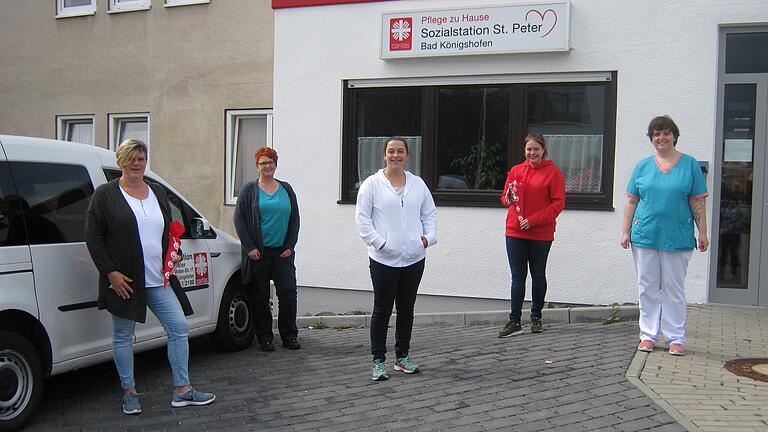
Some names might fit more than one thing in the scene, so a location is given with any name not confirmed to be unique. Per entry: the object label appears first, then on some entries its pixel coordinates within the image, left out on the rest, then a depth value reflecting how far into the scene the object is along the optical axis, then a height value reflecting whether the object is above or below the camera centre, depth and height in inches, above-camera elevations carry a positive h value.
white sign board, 330.3 +66.7
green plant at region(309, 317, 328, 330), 336.4 -68.5
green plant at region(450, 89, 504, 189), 354.9 +6.8
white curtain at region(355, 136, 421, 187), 378.0 +8.9
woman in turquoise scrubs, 236.4 -15.8
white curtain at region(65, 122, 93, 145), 520.4 +26.1
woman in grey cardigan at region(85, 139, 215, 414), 199.2 -25.4
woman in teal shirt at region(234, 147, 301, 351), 275.9 -26.1
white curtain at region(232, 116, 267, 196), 472.7 +15.7
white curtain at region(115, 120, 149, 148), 501.4 +27.1
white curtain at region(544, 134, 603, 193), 339.0 +8.6
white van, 189.6 -28.3
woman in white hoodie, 223.1 -18.4
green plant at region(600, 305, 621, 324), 308.3 -58.3
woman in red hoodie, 268.5 -13.3
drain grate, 220.0 -57.8
